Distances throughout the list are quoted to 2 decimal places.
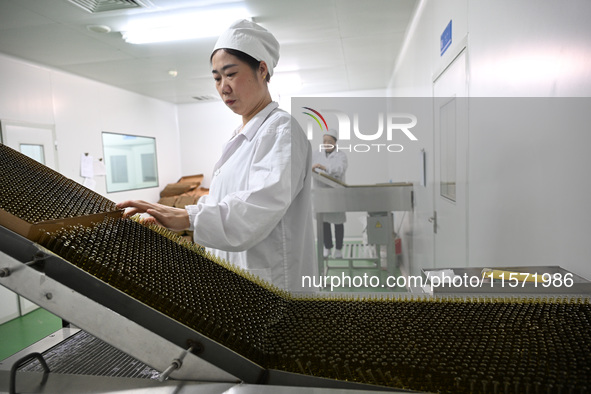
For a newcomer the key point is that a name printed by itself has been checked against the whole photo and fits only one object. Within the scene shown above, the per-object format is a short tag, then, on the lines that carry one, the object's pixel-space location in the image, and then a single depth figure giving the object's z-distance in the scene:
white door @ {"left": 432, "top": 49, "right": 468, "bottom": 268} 2.02
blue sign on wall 2.28
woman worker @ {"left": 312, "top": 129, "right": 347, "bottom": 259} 3.85
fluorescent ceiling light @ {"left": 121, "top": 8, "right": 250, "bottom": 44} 3.35
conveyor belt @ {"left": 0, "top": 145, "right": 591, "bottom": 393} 0.55
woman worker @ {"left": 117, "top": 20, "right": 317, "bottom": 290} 1.10
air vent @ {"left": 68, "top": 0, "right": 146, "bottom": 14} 2.96
